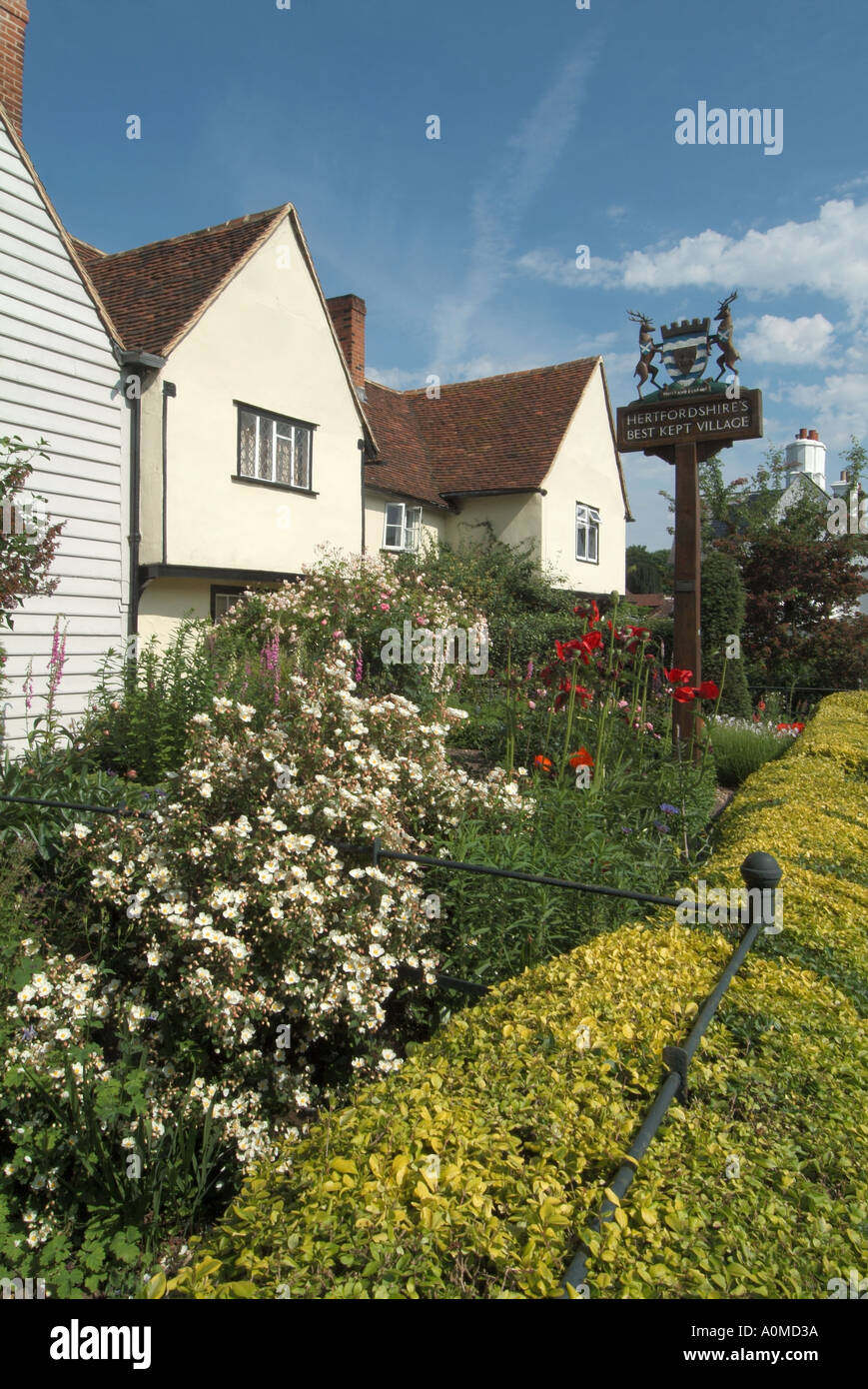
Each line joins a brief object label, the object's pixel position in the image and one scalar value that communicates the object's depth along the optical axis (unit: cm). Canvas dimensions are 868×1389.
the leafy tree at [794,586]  1692
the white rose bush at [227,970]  331
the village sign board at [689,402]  845
